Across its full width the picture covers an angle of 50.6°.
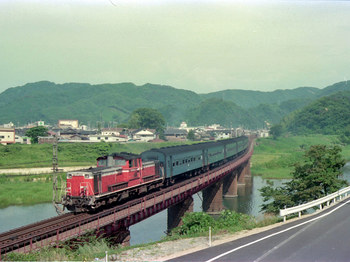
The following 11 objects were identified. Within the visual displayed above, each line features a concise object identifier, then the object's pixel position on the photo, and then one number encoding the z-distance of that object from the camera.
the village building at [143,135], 139.88
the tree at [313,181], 33.19
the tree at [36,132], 113.44
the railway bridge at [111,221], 19.64
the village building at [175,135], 157.21
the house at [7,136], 99.69
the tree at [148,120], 178.12
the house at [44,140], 109.54
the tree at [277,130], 174.88
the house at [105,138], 123.08
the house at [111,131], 143.71
